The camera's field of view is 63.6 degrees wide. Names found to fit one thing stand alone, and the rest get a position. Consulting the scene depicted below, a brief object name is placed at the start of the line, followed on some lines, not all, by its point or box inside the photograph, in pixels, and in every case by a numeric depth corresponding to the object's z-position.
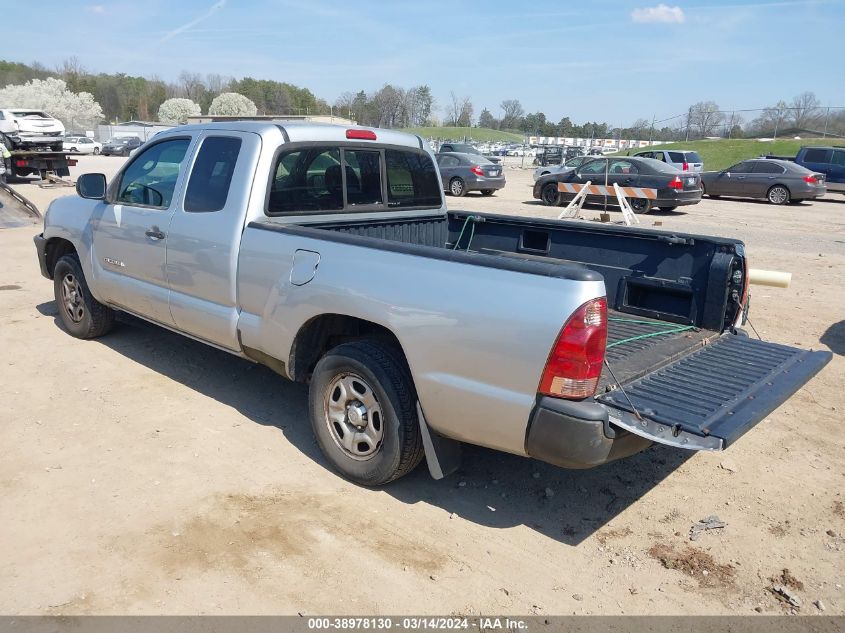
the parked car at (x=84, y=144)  48.41
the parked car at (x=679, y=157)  24.42
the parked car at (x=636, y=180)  17.66
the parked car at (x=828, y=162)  23.83
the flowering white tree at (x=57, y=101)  74.31
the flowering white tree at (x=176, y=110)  90.12
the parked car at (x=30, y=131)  21.80
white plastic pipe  4.99
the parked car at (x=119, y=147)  48.72
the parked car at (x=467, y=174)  21.00
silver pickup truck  3.03
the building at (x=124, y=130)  66.88
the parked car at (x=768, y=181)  21.42
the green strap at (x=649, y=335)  4.07
